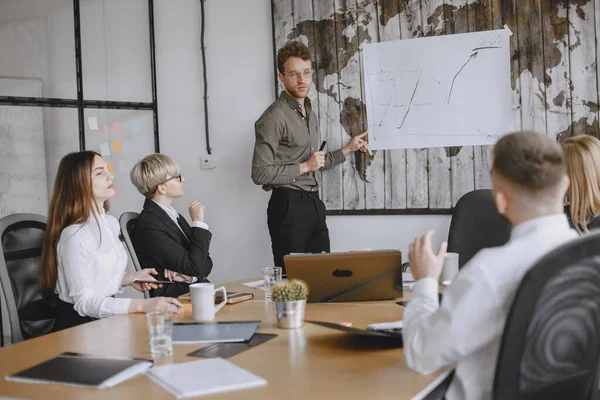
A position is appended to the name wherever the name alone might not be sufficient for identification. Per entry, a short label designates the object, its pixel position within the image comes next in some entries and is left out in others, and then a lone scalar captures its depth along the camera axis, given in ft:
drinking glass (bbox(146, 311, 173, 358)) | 5.27
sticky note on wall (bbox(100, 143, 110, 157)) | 13.83
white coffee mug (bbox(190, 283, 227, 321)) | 6.54
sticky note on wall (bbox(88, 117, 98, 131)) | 13.66
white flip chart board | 11.98
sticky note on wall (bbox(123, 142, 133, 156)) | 14.20
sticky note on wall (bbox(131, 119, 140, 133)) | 14.44
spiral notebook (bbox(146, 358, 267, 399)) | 4.33
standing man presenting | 12.14
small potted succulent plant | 6.01
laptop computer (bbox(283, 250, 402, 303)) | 6.88
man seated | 4.26
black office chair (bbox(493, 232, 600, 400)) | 3.89
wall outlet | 14.65
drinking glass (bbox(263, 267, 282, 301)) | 7.82
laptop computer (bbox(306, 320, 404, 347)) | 5.16
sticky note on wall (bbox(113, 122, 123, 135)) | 14.06
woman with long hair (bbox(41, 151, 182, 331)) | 7.39
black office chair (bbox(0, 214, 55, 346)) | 7.45
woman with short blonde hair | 9.52
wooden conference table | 4.34
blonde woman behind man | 7.83
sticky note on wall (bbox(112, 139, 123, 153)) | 14.03
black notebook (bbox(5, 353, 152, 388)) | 4.59
